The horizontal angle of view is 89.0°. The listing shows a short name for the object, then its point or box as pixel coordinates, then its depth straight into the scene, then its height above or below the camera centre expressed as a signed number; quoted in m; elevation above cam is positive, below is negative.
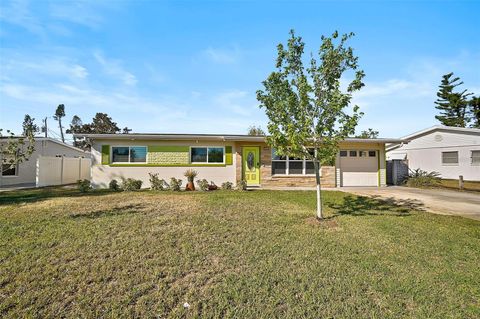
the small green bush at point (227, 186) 13.14 -1.05
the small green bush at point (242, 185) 12.65 -0.97
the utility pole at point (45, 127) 42.95 +6.79
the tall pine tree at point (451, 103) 28.80 +7.82
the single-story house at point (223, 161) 13.24 +0.33
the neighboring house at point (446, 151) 16.50 +1.22
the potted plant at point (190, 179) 12.87 -0.68
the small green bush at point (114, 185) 12.63 -1.00
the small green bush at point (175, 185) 12.76 -0.99
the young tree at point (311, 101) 6.33 +1.74
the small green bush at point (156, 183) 12.92 -0.92
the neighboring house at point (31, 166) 15.07 -0.06
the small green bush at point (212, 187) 13.04 -1.11
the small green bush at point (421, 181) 14.68 -0.80
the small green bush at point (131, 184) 12.31 -0.94
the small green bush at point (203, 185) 12.66 -0.97
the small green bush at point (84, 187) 11.63 -1.02
